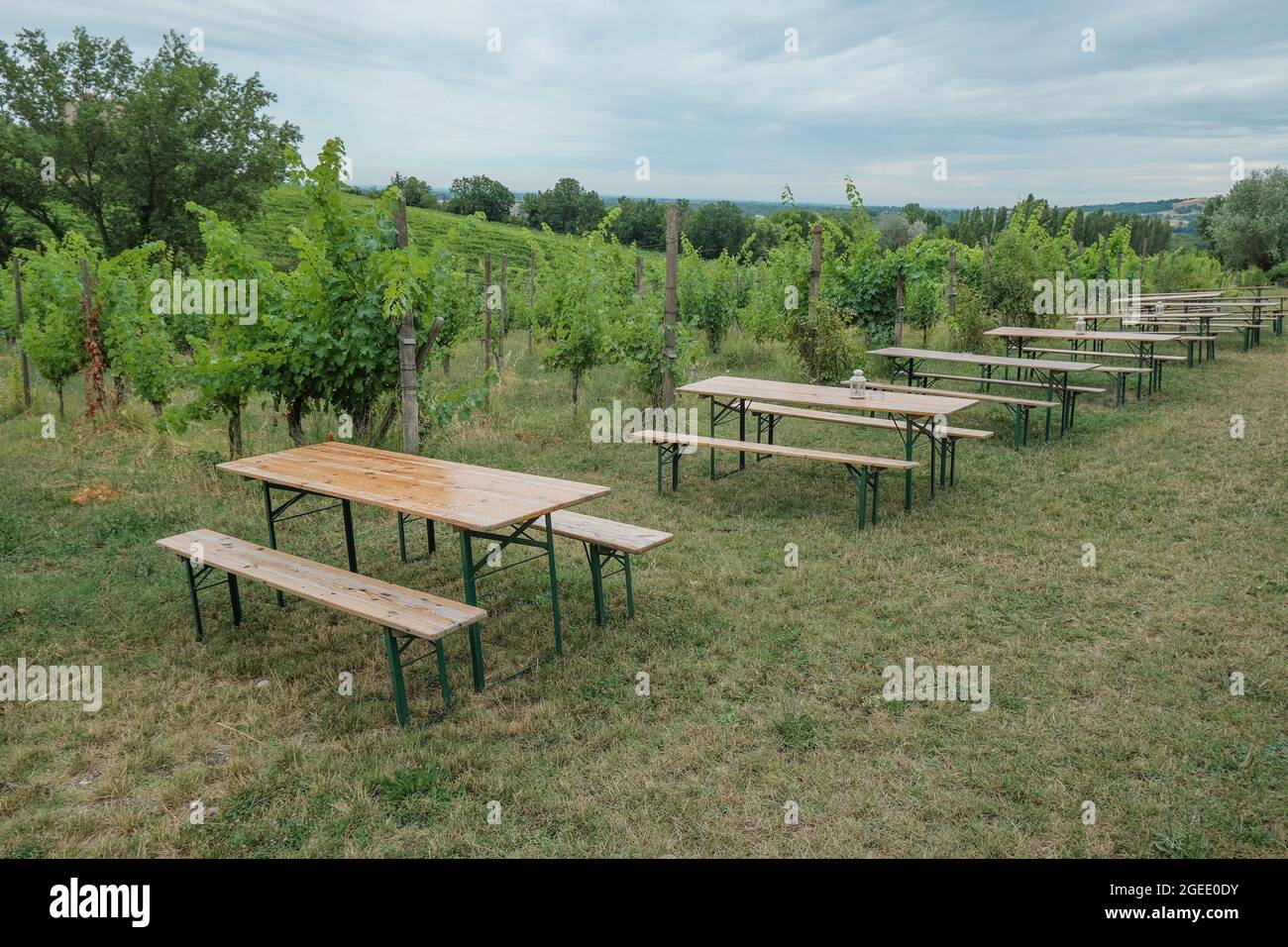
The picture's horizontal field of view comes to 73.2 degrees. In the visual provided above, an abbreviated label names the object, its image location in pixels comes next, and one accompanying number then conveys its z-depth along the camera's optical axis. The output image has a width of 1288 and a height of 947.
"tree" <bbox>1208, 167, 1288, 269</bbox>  28.38
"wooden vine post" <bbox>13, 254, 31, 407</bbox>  11.36
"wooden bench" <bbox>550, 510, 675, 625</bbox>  4.82
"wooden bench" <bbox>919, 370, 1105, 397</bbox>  8.77
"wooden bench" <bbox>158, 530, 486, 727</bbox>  3.75
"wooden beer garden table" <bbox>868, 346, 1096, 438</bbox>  9.05
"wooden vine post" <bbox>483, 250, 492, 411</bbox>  11.19
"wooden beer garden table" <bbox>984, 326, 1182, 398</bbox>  10.63
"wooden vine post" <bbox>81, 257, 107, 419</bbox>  9.41
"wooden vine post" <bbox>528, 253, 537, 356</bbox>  19.35
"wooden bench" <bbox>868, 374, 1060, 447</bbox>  8.50
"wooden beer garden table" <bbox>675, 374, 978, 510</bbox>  7.08
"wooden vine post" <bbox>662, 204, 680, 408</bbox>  8.73
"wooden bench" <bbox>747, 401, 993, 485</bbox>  7.35
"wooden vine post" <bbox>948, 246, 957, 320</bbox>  14.82
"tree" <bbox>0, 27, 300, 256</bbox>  23.39
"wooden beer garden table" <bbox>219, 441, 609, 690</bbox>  4.09
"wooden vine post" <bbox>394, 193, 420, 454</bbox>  6.88
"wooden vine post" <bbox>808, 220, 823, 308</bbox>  11.99
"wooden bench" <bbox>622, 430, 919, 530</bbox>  6.40
